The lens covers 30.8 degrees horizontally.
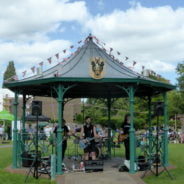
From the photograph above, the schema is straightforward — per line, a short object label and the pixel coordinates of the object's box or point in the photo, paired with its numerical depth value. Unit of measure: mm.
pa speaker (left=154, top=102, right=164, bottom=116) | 10211
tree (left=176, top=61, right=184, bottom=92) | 51138
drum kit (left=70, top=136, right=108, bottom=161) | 12844
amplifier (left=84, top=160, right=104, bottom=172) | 10719
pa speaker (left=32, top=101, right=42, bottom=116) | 9906
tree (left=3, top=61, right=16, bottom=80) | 74900
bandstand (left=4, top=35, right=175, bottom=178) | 10609
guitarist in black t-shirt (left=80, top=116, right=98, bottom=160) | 11398
